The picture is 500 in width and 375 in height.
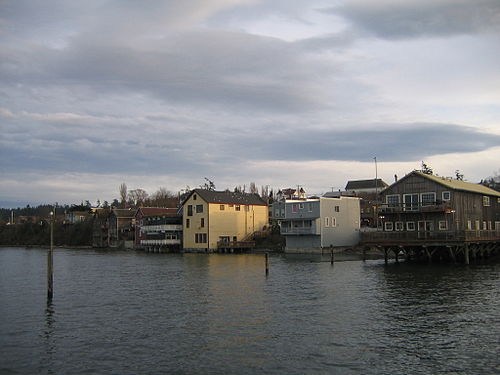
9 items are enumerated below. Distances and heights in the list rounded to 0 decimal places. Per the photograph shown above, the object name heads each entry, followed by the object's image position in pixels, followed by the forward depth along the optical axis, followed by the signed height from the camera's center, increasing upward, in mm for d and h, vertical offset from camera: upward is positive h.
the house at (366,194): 103688 +8495
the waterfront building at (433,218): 58781 +425
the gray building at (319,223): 85438 +123
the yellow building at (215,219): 100750 +1338
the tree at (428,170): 135875 +13648
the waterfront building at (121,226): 133125 +389
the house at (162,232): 107875 -1084
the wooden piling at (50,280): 37103 -3718
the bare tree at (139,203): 192825 +9389
